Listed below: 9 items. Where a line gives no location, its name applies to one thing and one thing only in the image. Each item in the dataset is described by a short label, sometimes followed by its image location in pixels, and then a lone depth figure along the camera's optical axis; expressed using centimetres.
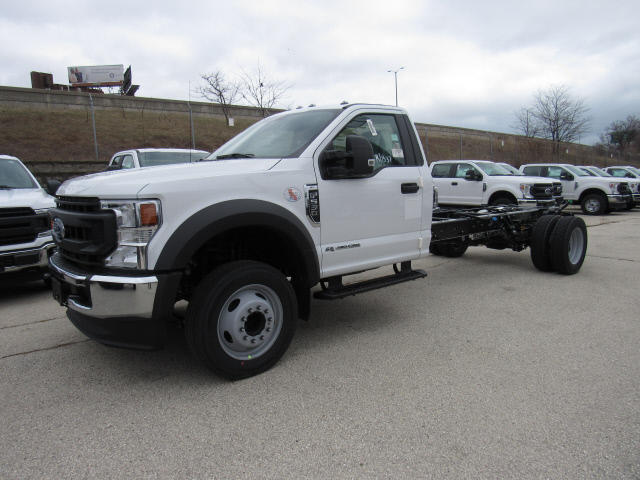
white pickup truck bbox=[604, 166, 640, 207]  1806
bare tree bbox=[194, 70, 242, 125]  2578
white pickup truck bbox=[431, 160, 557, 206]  1294
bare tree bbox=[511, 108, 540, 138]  4534
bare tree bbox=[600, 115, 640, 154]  6234
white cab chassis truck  293
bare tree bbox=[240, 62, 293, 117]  2330
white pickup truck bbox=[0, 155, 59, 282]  529
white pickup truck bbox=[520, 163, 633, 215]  1639
